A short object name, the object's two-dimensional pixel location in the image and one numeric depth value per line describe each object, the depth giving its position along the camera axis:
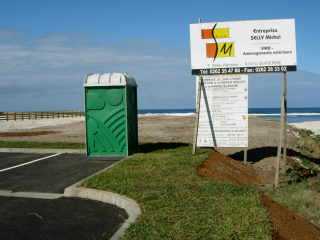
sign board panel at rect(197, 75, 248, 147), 12.43
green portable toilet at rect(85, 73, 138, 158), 12.91
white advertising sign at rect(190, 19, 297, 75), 11.16
